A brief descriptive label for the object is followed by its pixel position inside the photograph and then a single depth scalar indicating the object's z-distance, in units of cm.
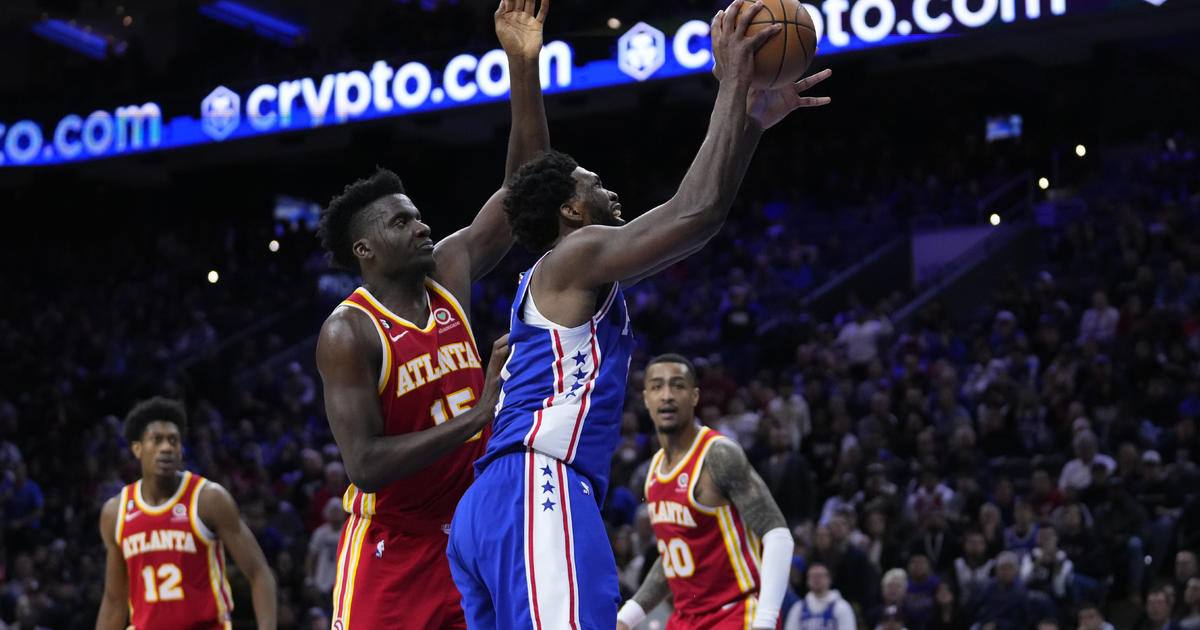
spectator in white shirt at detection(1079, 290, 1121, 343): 1268
